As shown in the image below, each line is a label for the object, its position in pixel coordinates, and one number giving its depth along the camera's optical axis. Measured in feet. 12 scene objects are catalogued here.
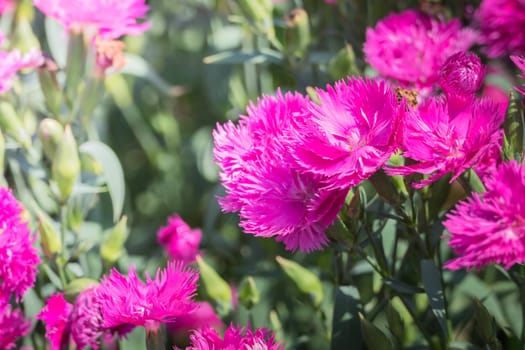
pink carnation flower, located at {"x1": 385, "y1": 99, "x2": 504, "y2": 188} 1.73
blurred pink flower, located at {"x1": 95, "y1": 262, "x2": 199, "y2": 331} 1.80
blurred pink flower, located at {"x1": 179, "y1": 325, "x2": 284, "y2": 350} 1.78
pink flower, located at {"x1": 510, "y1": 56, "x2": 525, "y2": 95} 1.77
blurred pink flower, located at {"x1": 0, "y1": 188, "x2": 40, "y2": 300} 1.88
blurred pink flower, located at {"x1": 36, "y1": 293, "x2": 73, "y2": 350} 1.89
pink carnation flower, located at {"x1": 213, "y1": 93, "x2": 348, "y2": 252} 1.78
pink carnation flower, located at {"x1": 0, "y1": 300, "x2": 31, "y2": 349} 1.88
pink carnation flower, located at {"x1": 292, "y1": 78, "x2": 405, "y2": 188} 1.75
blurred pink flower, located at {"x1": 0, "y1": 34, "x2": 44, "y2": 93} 2.05
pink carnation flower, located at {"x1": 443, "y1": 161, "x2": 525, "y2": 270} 1.67
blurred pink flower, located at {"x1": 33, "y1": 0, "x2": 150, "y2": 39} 2.14
